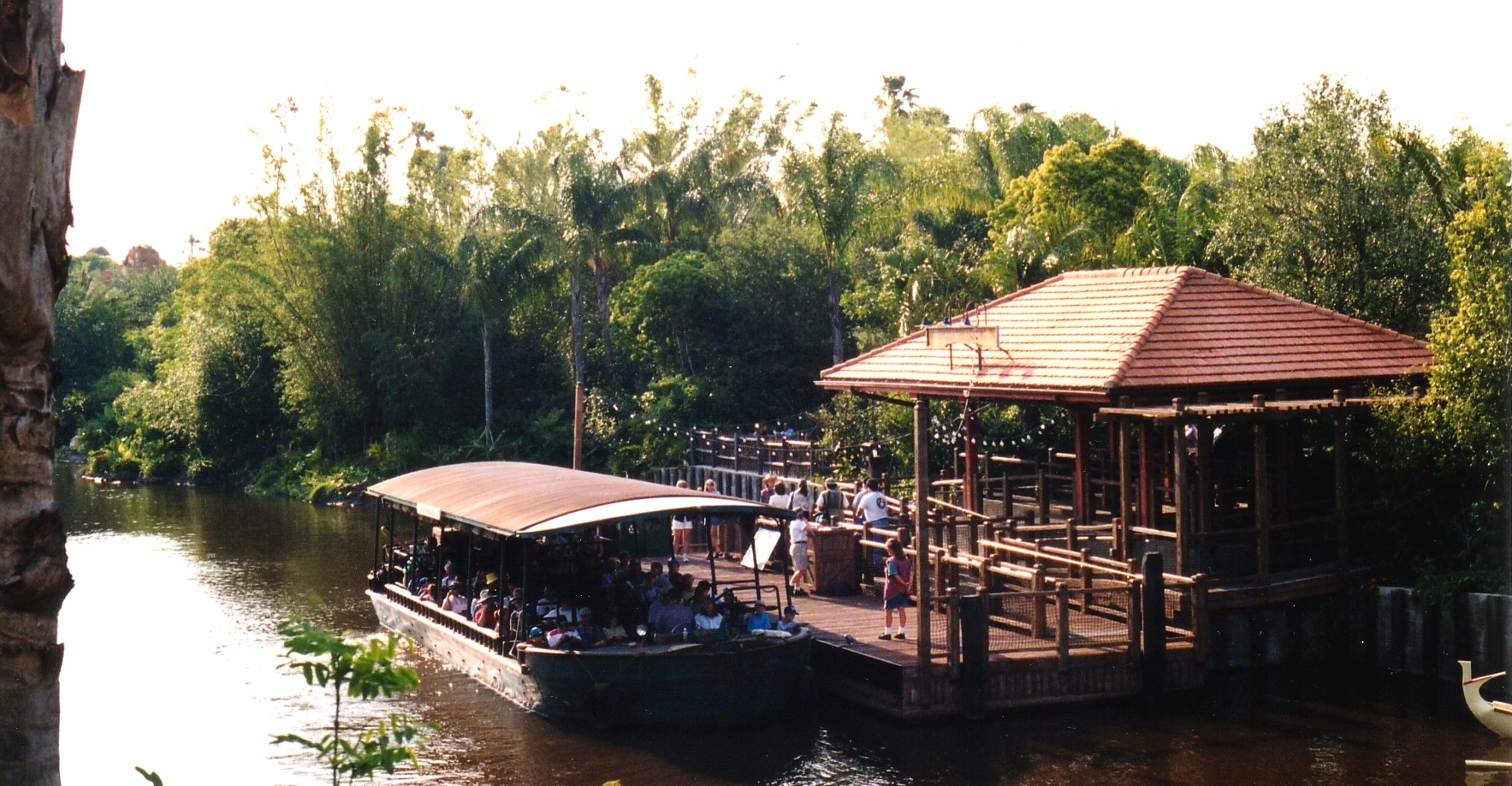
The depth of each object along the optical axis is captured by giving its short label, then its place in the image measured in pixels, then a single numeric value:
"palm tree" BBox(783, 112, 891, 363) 37.38
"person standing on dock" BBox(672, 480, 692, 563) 25.11
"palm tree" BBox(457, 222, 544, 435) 43.03
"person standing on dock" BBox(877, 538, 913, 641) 17.70
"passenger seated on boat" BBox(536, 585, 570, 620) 17.27
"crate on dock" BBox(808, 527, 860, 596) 20.64
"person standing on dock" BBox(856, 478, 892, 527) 21.14
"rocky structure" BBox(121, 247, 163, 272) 125.38
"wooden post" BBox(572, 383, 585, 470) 32.19
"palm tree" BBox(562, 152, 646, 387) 42.19
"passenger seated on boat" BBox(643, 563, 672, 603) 17.70
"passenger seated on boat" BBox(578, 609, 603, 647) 16.58
